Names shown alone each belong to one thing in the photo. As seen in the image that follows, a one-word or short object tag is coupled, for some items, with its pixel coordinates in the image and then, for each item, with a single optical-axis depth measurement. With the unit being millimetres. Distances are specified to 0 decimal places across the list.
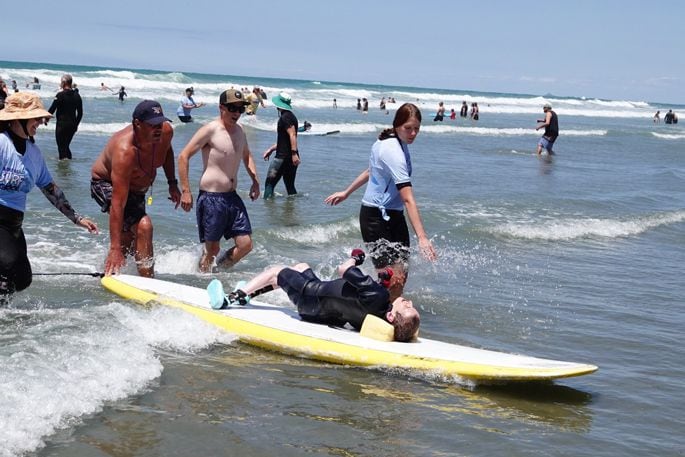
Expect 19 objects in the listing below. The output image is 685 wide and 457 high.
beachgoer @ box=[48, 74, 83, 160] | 16234
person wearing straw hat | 5781
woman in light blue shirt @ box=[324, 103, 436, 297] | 6512
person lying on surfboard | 6320
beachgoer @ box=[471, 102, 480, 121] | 51625
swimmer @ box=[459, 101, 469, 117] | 53181
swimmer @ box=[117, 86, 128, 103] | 40519
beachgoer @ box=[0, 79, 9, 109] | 11006
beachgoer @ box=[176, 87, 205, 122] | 29422
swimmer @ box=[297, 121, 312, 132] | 26781
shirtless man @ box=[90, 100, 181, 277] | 6934
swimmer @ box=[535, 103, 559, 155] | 25453
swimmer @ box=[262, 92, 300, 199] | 12906
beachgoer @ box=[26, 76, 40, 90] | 42031
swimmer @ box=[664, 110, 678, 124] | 66438
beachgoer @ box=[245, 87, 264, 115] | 33812
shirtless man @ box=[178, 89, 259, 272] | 7543
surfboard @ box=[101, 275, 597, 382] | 5750
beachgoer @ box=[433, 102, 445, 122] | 46594
